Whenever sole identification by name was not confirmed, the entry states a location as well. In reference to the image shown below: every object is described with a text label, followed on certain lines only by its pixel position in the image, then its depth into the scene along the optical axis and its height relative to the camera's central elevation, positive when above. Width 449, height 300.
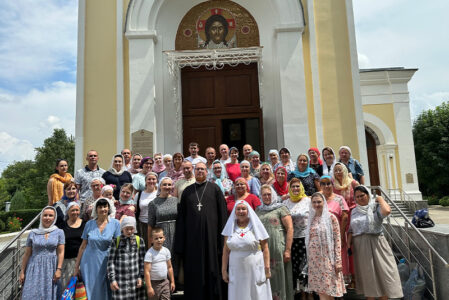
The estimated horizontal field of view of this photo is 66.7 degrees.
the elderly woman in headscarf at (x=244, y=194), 4.44 -0.08
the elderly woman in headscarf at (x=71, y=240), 4.37 -0.58
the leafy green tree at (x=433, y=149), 23.48 +2.16
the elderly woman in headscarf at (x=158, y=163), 6.00 +0.49
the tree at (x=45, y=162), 33.28 +3.35
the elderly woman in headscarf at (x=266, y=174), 5.12 +0.19
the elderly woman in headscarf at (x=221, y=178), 5.20 +0.16
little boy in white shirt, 4.02 -0.94
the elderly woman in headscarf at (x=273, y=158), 6.00 +0.50
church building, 8.44 +2.95
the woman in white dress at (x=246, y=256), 3.89 -0.79
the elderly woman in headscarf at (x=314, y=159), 5.81 +0.44
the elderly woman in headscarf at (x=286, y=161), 5.80 +0.43
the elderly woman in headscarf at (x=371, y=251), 4.23 -0.87
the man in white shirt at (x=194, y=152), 6.18 +0.68
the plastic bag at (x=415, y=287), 4.74 -1.48
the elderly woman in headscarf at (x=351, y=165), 5.75 +0.31
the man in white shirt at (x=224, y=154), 6.22 +0.63
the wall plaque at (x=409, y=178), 16.66 +0.16
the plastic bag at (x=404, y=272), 5.20 -1.38
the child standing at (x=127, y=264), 4.00 -0.85
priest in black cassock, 4.27 -0.60
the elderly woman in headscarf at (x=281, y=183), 5.03 +0.05
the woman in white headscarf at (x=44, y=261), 4.16 -0.80
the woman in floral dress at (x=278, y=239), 4.28 -0.67
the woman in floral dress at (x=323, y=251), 4.05 -0.81
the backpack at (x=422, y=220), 5.41 -0.63
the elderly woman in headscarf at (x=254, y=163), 5.73 +0.41
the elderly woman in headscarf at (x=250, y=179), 4.95 +0.12
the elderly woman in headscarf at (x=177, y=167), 5.46 +0.37
